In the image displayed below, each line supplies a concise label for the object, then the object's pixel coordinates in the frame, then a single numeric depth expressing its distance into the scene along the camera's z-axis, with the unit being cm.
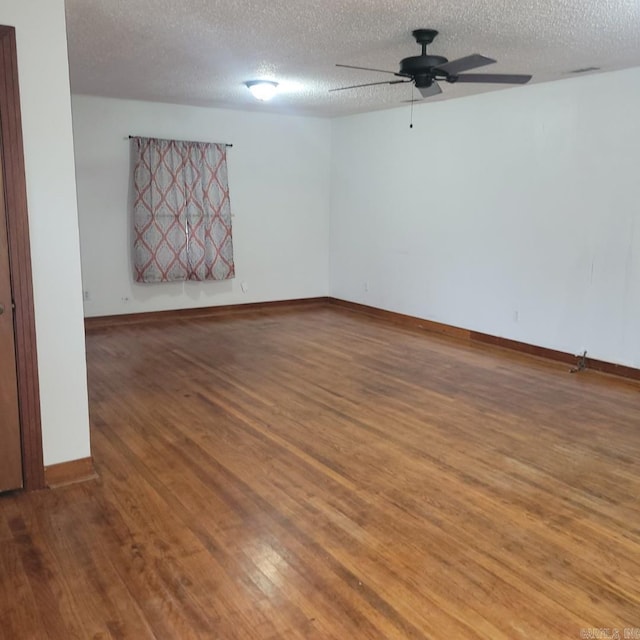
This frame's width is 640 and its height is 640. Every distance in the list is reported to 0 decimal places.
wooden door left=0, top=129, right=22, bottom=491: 282
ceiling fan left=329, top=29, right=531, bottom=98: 384
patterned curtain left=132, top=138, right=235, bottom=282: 685
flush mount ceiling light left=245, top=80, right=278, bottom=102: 543
